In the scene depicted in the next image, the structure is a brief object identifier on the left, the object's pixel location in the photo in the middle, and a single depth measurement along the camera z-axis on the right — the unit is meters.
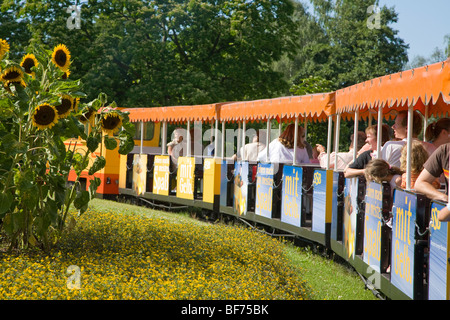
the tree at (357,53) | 39.72
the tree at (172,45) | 31.34
